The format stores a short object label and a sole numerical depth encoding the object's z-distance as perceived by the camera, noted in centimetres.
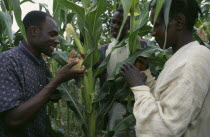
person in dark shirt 150
